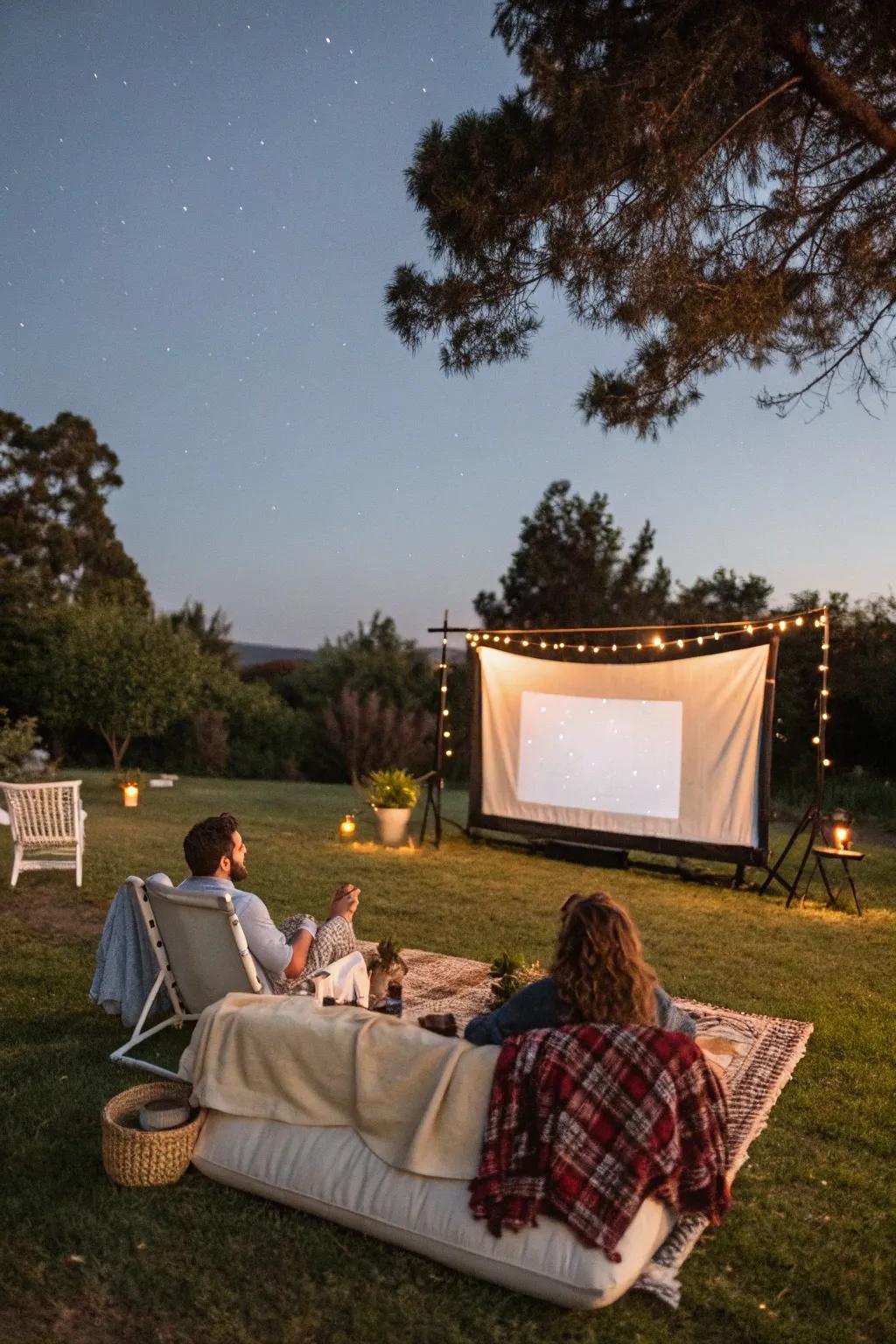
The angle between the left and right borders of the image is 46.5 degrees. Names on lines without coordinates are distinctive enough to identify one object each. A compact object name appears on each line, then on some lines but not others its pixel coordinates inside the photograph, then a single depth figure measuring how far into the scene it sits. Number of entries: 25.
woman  2.70
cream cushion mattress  2.50
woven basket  3.02
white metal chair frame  3.79
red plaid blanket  2.50
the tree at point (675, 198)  4.41
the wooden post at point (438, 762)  10.34
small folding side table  7.82
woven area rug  2.82
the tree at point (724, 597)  20.25
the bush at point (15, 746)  13.99
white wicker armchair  7.55
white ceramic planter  10.56
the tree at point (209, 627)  26.72
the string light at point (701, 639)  8.18
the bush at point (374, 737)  19.75
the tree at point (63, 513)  26.17
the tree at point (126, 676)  16.27
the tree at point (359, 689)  20.05
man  4.03
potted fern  10.56
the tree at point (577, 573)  19.88
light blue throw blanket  4.48
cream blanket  2.67
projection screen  9.27
